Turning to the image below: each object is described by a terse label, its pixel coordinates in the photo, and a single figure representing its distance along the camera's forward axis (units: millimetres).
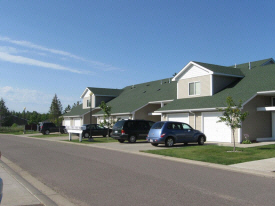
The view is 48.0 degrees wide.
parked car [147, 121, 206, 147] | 19859
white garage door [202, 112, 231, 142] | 22547
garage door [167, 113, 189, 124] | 26225
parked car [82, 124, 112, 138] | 32938
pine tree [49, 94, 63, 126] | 83656
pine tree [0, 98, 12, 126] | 81750
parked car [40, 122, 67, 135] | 43844
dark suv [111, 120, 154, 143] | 24406
